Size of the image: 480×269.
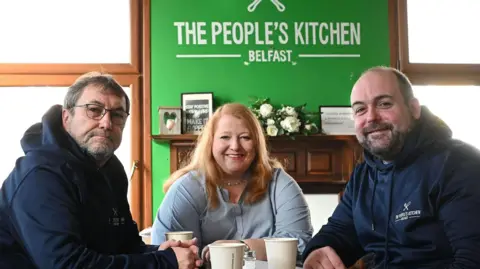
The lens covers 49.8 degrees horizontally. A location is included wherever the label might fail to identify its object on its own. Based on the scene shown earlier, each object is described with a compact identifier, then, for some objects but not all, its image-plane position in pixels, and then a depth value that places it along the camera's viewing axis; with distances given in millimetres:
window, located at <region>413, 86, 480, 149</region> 4586
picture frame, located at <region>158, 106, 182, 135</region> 4273
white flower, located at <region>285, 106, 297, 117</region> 4207
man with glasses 1326
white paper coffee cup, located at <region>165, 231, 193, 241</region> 1586
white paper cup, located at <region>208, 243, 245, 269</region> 1312
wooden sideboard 4293
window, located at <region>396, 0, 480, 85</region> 4531
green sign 4387
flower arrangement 4148
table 1581
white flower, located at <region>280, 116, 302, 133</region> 4137
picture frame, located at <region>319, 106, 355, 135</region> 4387
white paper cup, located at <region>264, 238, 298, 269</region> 1409
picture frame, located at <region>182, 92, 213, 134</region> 4328
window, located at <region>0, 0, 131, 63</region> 4398
